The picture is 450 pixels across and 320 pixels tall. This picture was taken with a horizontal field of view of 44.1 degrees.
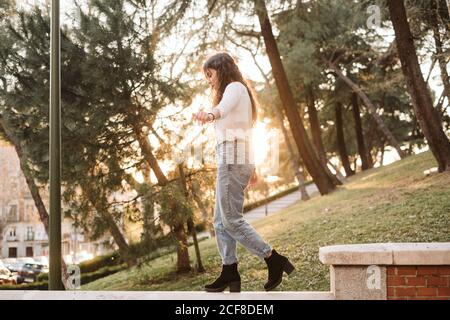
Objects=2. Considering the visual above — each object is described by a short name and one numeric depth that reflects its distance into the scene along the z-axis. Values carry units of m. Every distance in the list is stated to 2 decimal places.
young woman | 4.26
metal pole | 5.71
